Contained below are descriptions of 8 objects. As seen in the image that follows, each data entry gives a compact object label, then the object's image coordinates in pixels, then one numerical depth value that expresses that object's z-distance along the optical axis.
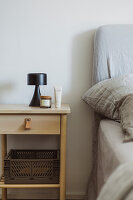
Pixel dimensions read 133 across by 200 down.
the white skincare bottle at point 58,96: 1.50
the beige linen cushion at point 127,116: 1.02
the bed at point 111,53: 1.61
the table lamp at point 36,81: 1.52
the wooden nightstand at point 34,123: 1.43
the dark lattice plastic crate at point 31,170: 1.52
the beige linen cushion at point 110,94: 1.31
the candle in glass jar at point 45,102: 1.47
